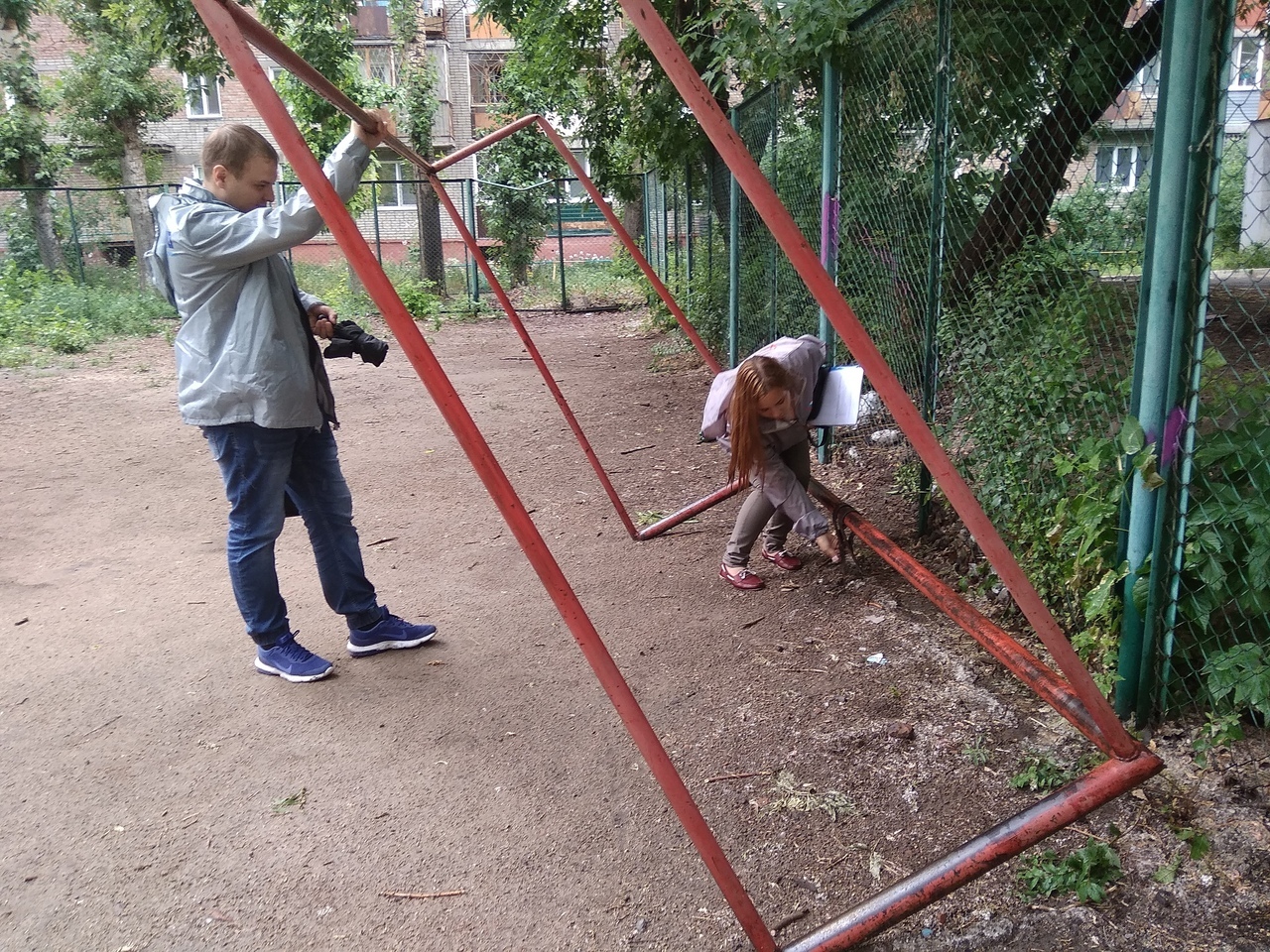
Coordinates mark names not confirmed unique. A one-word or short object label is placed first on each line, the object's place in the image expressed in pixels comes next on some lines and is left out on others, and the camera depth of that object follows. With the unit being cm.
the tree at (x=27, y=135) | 1609
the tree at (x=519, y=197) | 1848
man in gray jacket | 268
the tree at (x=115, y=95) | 1842
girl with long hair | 350
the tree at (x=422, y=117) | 1652
